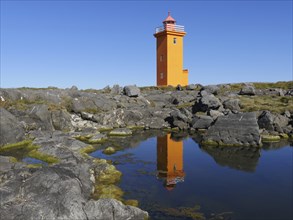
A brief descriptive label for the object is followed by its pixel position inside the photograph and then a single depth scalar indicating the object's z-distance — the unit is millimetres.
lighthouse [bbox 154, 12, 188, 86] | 79375
